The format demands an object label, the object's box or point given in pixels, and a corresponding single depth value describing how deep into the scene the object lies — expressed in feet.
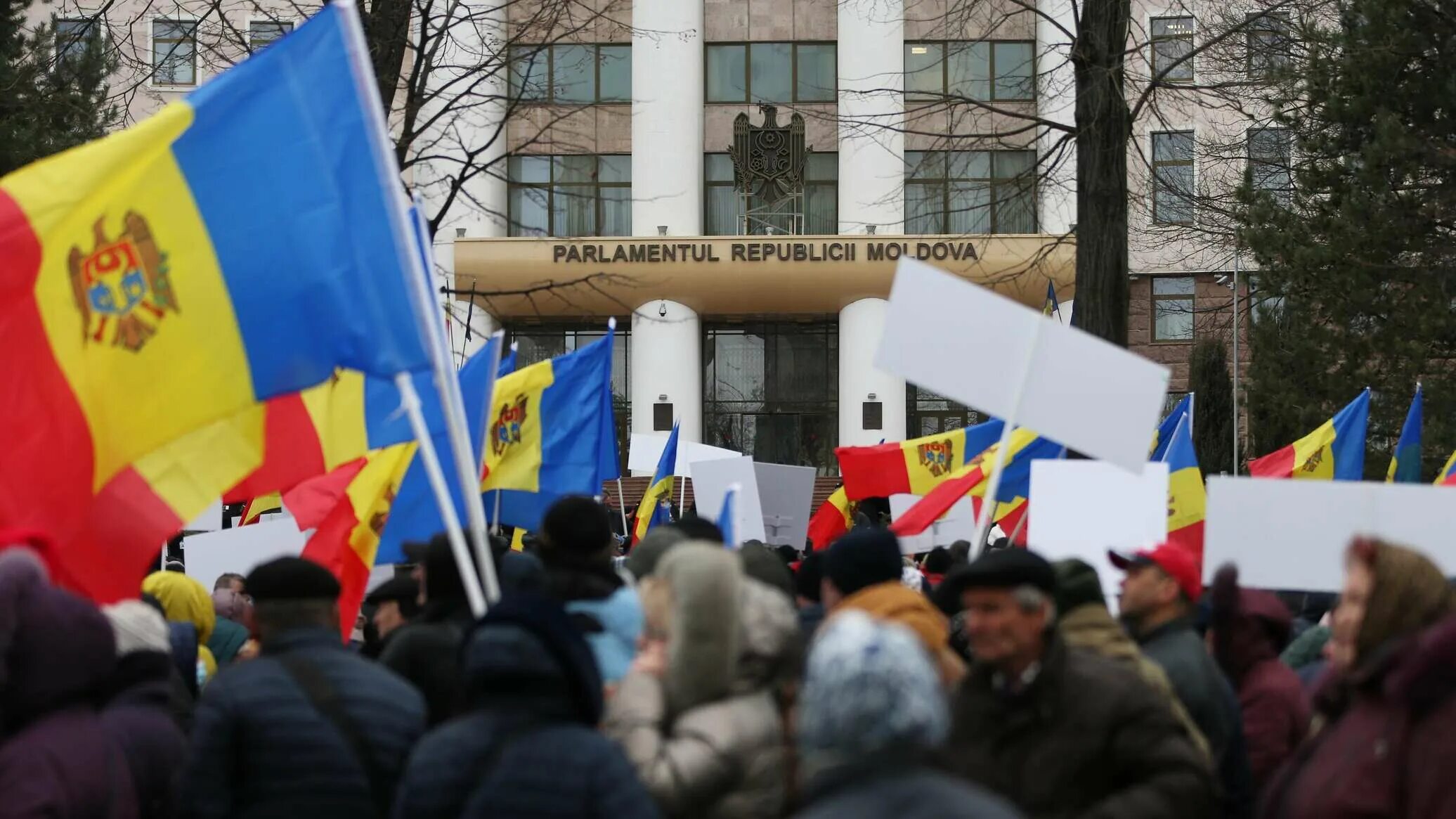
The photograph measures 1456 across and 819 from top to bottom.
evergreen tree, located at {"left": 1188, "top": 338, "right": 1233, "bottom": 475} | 124.98
